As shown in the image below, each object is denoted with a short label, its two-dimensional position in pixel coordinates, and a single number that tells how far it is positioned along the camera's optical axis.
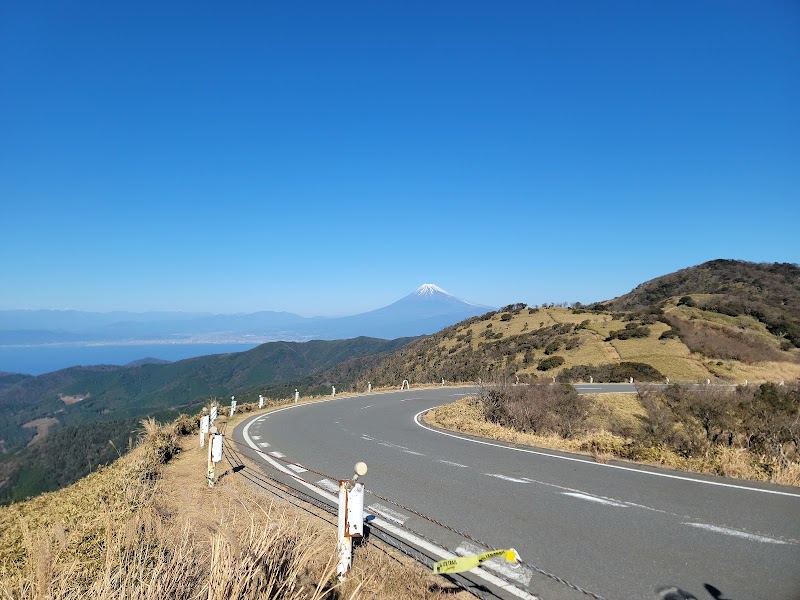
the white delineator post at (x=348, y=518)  4.14
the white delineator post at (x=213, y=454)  8.17
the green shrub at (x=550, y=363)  37.28
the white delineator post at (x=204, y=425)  11.90
